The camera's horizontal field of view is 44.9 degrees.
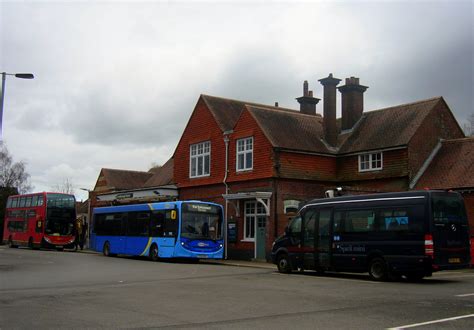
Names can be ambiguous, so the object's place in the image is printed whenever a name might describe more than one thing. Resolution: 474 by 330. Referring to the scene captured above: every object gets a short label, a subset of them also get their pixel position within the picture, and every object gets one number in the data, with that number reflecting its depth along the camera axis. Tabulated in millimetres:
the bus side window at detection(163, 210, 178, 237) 27609
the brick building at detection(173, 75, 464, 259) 29250
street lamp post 23578
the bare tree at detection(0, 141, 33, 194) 75250
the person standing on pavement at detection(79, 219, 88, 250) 43969
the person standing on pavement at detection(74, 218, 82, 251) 42134
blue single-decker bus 27547
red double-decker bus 40250
